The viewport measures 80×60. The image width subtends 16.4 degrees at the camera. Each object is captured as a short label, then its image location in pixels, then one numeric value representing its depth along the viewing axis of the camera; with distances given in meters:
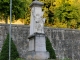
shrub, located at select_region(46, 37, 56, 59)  24.48
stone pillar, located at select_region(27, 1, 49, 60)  18.56
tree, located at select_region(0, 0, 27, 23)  30.59
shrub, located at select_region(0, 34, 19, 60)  23.19
